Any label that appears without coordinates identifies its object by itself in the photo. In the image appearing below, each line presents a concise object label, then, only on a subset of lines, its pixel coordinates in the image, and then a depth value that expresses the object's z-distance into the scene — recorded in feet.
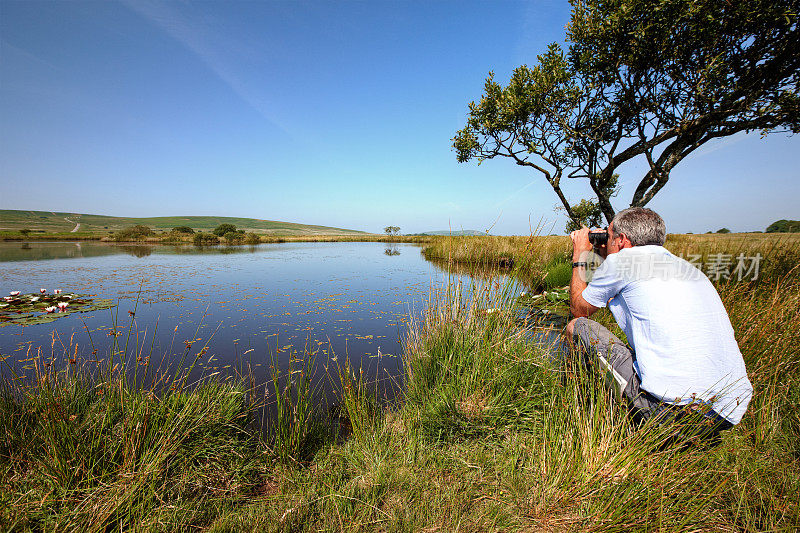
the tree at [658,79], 15.65
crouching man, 5.10
